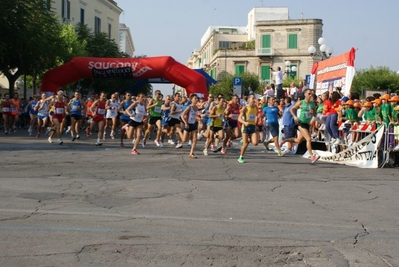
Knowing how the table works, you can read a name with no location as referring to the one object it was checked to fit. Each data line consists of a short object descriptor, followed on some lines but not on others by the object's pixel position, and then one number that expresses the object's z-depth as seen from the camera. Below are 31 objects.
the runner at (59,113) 20.61
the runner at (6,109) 28.35
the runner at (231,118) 19.20
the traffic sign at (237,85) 31.30
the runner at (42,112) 25.67
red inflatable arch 30.88
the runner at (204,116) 22.81
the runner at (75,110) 22.22
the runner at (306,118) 16.45
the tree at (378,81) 70.31
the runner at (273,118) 18.61
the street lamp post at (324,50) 26.78
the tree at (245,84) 75.76
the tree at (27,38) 30.06
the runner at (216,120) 18.29
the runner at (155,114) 21.22
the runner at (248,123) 16.55
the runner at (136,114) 18.70
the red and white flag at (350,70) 20.20
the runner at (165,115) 21.05
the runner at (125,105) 20.31
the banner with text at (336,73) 20.30
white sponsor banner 15.58
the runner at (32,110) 27.44
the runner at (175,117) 20.56
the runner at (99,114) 20.73
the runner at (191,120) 17.77
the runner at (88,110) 26.39
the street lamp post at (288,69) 36.80
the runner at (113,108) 23.56
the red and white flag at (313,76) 24.63
